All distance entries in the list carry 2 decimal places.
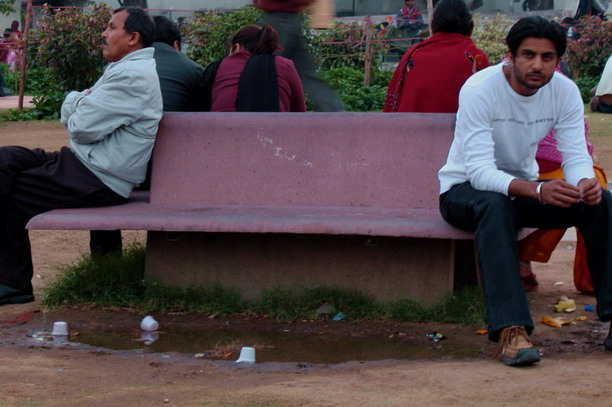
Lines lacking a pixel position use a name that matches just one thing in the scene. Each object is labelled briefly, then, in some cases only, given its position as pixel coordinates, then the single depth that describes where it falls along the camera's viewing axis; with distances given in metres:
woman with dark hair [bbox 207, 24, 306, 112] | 9.39
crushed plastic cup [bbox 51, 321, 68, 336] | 7.20
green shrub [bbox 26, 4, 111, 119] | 23.49
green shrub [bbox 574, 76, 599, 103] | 27.19
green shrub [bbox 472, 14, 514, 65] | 29.48
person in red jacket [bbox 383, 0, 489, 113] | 9.19
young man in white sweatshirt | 6.17
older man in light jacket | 7.65
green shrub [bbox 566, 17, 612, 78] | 28.38
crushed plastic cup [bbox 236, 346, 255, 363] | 6.44
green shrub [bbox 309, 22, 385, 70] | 27.79
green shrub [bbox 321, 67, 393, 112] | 23.81
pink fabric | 8.08
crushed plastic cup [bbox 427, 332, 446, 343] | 6.91
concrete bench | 7.50
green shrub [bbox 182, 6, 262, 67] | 22.82
